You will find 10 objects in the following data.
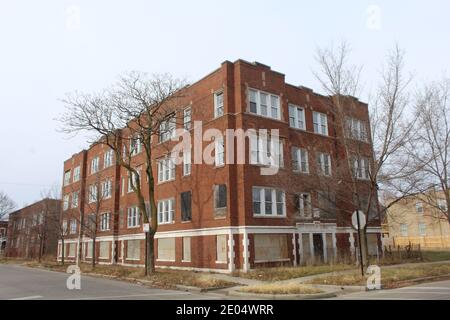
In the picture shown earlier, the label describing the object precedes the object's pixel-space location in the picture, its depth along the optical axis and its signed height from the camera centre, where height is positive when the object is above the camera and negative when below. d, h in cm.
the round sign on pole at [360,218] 1858 +99
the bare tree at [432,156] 2384 +470
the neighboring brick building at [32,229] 5541 +264
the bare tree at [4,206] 9044 +870
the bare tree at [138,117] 2597 +805
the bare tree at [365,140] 2106 +502
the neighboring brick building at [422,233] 6407 +98
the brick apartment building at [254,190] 2652 +345
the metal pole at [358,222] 1855 +75
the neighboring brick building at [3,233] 10883 +367
